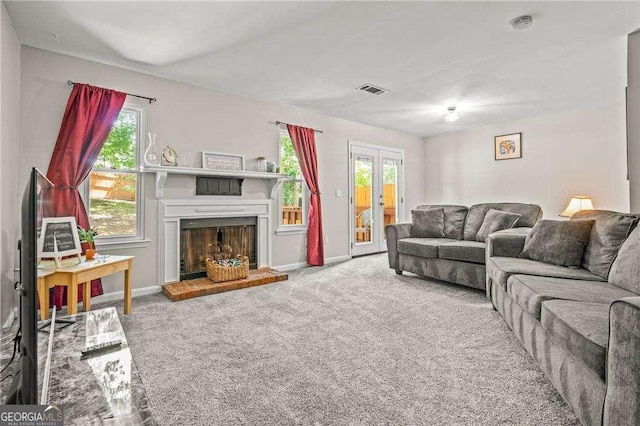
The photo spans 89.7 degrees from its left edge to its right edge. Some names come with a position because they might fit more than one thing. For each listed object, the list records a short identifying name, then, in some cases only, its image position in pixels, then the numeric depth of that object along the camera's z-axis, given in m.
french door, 5.58
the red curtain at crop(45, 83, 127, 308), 2.89
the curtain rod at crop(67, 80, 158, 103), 3.35
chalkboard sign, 2.43
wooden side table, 2.29
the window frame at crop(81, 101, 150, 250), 3.37
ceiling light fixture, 4.55
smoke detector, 2.44
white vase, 3.36
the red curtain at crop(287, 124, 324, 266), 4.74
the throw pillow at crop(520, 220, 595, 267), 2.47
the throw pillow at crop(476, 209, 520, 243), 3.65
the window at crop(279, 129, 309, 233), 4.65
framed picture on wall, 5.54
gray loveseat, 3.45
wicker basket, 3.61
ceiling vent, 3.89
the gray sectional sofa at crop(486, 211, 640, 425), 1.11
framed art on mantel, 3.84
